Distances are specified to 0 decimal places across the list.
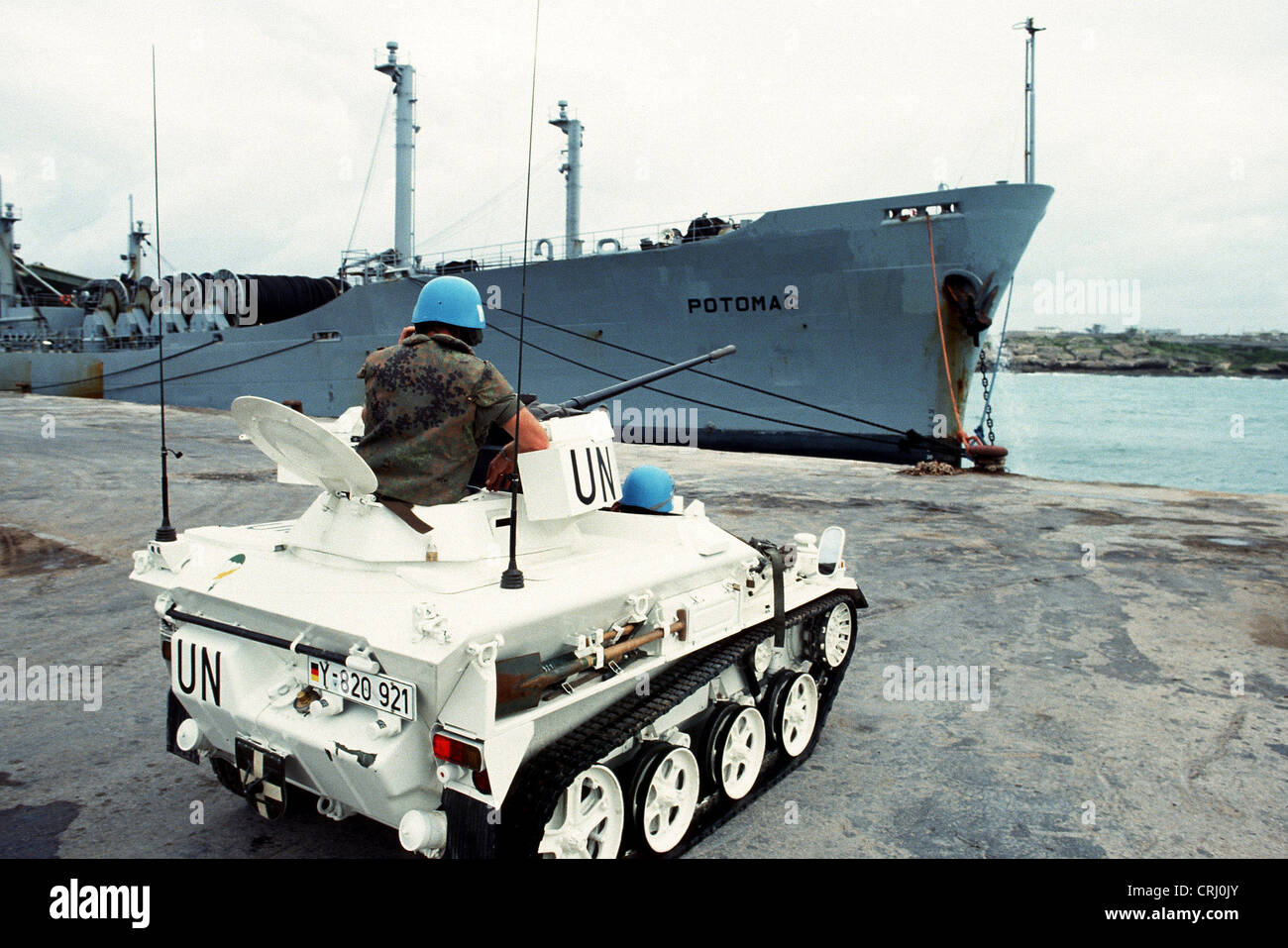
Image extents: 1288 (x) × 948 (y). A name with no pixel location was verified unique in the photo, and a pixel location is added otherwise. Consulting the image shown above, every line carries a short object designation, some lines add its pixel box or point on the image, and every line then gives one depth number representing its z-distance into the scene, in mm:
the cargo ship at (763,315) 19422
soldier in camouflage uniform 3719
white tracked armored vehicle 3041
